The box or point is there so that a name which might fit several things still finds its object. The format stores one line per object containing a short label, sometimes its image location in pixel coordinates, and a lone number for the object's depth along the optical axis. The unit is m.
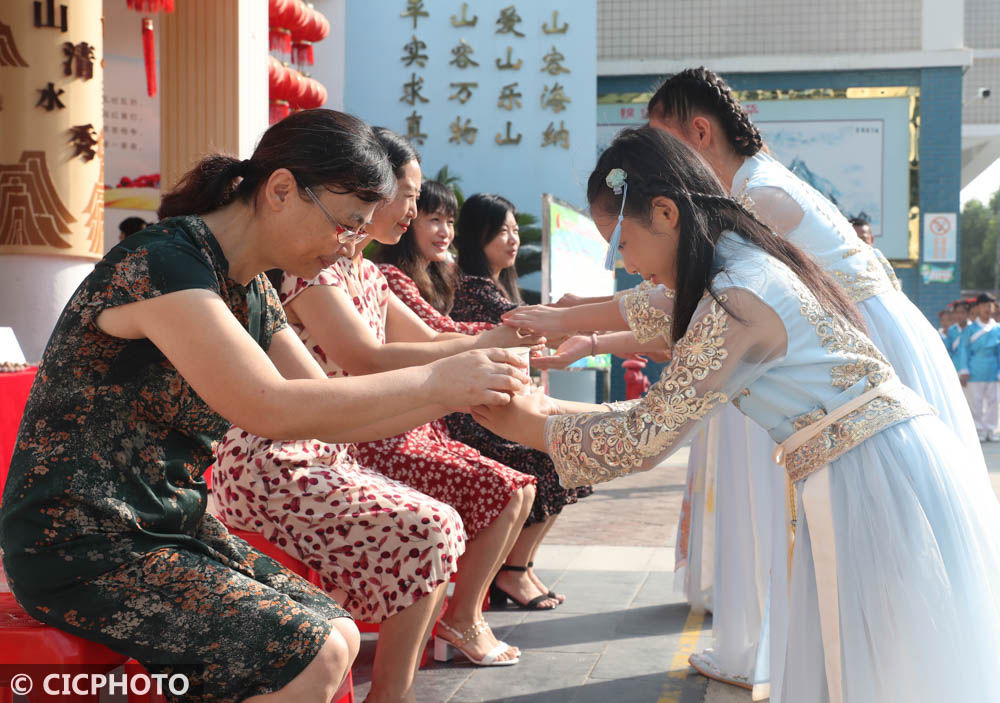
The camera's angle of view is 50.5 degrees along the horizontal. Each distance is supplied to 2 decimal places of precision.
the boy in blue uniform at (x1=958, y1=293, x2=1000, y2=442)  13.13
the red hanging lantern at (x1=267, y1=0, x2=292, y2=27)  9.77
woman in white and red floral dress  2.81
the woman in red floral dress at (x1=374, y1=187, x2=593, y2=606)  4.21
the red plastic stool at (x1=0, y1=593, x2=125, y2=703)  1.79
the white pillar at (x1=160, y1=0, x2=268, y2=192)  7.04
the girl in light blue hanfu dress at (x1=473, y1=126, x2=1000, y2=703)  1.95
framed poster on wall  15.74
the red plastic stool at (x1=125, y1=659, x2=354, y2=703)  2.02
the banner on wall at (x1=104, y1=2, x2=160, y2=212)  8.63
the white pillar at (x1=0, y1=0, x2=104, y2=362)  5.58
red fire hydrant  10.04
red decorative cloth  2.69
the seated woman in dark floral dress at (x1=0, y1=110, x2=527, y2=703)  1.77
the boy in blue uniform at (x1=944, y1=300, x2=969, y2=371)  13.67
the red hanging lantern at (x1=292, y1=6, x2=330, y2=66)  10.53
